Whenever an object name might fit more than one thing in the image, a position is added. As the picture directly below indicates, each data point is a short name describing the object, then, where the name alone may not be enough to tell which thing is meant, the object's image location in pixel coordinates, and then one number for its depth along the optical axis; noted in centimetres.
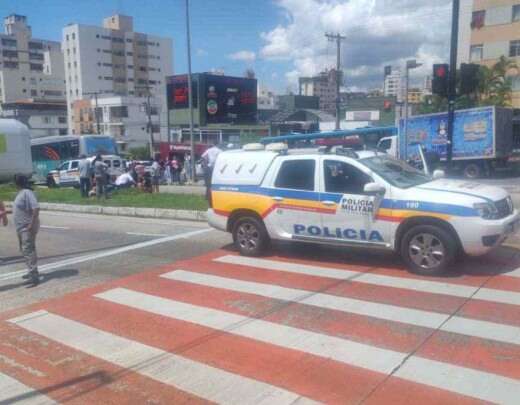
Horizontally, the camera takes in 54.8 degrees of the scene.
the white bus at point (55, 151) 4070
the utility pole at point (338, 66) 4003
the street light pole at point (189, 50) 2270
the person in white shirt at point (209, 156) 1739
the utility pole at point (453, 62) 1116
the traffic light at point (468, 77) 1116
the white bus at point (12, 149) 2727
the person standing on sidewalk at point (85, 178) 1913
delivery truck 2366
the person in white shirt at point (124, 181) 2159
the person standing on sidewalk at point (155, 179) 2122
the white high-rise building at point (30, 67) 11375
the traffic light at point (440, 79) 1138
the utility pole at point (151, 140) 5611
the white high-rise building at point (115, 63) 10162
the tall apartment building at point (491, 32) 4356
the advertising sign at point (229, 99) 7375
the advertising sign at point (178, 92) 7162
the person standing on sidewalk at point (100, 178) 1808
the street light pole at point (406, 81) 2136
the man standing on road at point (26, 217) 750
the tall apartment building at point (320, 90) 16152
